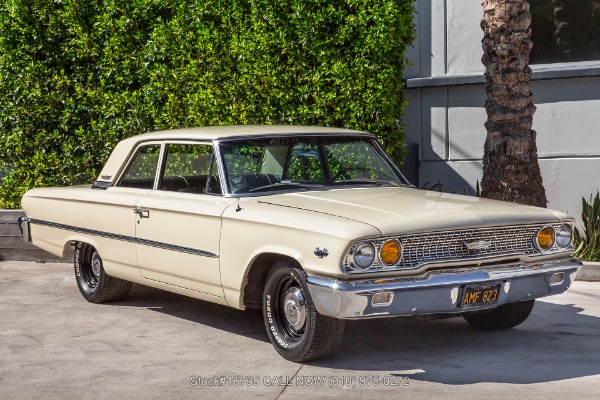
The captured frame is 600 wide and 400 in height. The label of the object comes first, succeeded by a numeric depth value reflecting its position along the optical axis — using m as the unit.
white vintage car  6.29
